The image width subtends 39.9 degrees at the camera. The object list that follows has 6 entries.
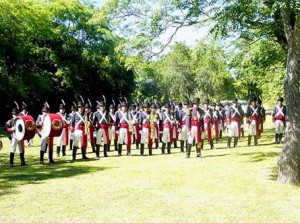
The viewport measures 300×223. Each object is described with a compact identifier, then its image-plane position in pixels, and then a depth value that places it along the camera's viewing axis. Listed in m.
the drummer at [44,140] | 13.51
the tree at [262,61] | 17.08
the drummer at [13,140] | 12.90
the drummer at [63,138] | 15.34
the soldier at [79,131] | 14.36
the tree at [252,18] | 9.21
